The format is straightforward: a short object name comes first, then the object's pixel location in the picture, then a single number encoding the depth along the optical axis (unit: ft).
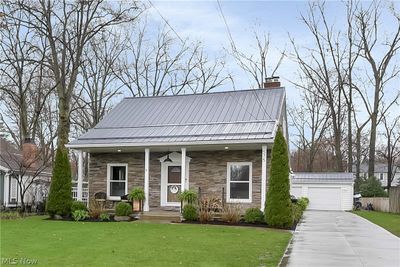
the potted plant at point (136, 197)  59.41
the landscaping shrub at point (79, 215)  55.01
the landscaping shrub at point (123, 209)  55.88
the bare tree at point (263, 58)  115.55
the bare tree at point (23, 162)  71.77
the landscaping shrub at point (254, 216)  52.03
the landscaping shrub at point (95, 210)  56.44
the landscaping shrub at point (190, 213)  53.36
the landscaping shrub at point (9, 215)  57.86
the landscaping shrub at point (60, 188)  57.11
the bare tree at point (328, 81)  127.95
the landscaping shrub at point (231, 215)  51.98
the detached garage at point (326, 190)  113.09
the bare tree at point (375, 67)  120.37
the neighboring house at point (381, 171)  269.93
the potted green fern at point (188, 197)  56.18
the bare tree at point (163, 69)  123.85
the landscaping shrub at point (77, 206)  57.26
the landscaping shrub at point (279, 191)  48.98
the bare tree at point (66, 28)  74.74
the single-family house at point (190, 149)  58.65
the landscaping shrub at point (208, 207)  52.90
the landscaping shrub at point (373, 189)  121.90
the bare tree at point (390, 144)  140.57
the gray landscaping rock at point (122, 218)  55.37
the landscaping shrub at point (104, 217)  54.90
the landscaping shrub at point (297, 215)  58.90
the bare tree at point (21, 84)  86.88
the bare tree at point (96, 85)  117.80
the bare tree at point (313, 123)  145.79
